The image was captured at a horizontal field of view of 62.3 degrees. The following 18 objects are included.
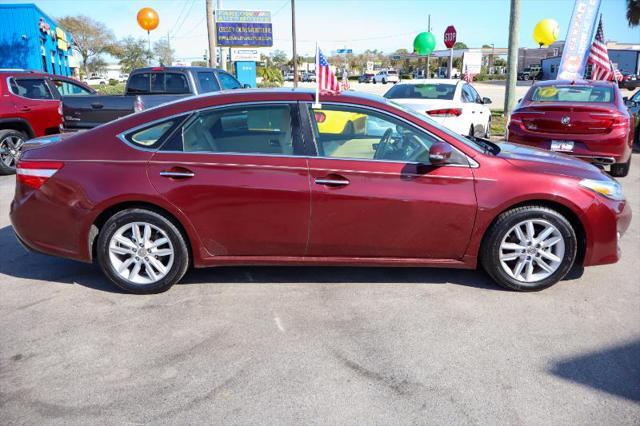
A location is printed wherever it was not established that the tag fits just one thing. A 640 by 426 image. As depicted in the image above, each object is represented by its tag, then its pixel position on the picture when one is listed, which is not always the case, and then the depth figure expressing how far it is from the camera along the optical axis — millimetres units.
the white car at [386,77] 56406
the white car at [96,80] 60775
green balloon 28828
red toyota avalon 4039
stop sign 20438
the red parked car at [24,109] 9266
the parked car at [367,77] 60375
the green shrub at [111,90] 27038
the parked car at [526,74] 59000
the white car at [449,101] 9766
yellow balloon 24609
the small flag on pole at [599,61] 15117
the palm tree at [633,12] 43469
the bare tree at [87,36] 57969
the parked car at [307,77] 63953
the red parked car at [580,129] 7965
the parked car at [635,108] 11313
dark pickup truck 9477
